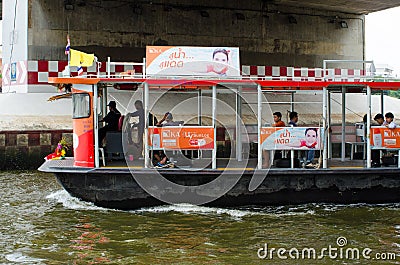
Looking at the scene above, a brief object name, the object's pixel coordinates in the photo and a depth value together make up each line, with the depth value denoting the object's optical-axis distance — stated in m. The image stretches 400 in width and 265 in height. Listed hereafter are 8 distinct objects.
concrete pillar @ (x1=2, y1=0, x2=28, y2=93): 18.00
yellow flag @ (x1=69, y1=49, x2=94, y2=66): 10.84
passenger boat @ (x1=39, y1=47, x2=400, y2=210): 10.68
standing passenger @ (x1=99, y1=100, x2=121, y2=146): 11.44
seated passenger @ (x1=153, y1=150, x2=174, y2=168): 10.89
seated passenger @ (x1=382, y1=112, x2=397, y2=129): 11.30
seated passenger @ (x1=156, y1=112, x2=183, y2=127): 11.38
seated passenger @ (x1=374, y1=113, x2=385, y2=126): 11.69
